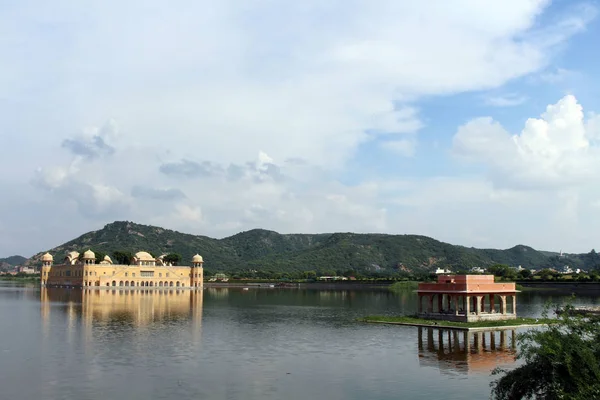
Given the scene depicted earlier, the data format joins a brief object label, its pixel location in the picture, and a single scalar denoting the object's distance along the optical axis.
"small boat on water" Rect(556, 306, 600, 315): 56.38
